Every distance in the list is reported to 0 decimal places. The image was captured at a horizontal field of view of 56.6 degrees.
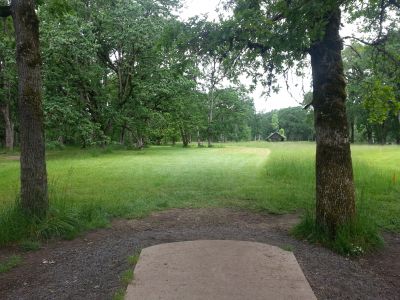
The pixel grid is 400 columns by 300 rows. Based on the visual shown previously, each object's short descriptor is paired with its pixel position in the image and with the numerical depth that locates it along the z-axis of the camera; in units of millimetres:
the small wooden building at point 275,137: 101312
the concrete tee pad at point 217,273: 3959
